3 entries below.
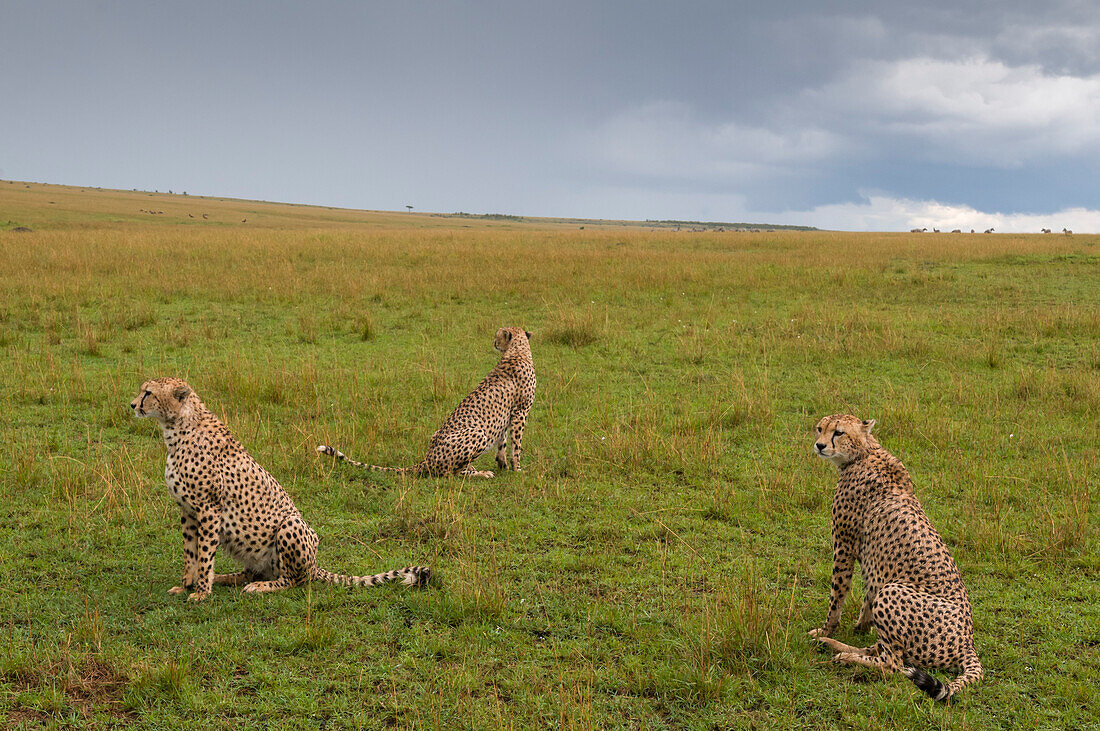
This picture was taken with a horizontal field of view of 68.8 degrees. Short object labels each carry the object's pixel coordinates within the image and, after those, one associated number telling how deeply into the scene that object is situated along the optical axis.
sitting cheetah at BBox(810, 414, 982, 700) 3.54
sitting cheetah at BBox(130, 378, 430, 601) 4.24
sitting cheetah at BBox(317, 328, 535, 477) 6.45
